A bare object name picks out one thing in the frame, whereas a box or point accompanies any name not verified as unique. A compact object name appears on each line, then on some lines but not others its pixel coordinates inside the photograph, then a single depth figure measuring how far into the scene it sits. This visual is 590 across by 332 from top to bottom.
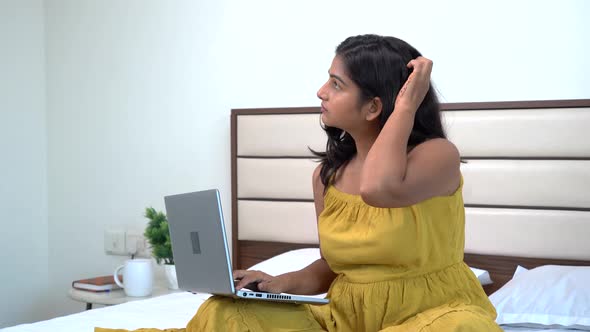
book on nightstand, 3.06
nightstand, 2.93
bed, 2.25
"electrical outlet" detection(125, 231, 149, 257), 3.40
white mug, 2.96
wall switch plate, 3.46
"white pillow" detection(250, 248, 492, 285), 2.55
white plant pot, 3.04
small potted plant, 3.03
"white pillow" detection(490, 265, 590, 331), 2.06
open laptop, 1.42
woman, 1.49
